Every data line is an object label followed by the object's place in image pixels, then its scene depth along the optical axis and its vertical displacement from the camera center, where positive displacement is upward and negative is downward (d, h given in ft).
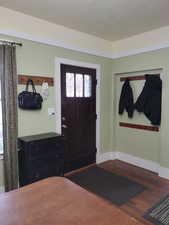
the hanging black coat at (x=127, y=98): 11.87 +0.24
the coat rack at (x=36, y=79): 8.48 +1.16
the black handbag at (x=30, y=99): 8.38 +0.10
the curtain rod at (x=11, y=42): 7.70 +2.74
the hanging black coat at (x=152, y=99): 10.40 +0.16
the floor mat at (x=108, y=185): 8.23 -4.54
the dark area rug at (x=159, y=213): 6.41 -4.51
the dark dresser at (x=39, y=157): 7.85 -2.70
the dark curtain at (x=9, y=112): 7.75 -0.52
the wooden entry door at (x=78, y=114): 10.44 -0.86
